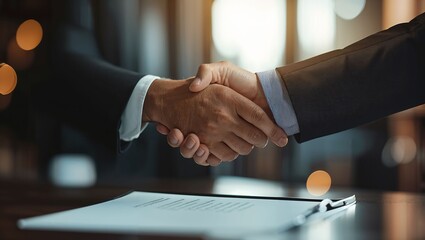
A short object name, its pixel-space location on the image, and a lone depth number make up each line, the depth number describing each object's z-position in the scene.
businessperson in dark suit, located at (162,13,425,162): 1.15
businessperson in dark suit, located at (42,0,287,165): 1.25
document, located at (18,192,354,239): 0.59
